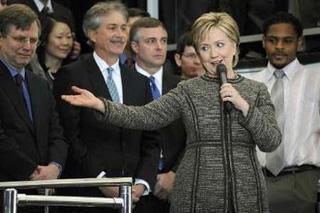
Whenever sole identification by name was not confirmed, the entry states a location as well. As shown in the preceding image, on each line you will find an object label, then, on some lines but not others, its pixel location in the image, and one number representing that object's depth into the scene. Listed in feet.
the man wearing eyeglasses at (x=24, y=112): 41.19
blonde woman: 36.06
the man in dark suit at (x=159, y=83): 44.91
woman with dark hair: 52.85
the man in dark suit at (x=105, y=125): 42.93
